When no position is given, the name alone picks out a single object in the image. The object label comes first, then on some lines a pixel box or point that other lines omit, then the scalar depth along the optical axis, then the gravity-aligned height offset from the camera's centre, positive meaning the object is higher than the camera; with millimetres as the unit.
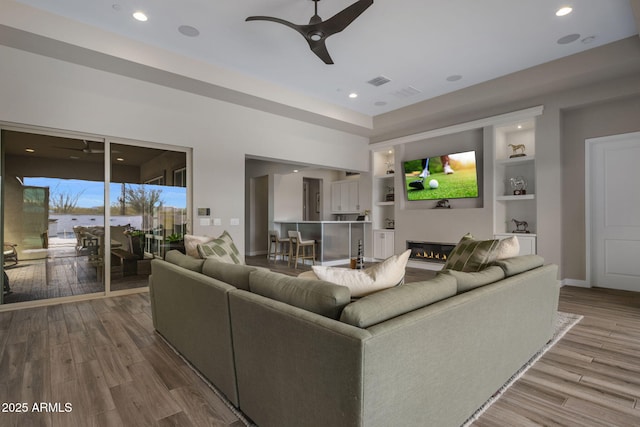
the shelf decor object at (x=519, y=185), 5594 +558
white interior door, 4652 +70
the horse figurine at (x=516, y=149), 5594 +1213
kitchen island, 7323 -493
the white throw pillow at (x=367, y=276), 1599 -310
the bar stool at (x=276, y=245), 7953 -746
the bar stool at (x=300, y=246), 7021 -676
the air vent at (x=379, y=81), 5105 +2243
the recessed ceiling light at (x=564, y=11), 3392 +2235
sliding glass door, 3840 +67
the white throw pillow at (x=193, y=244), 2998 -261
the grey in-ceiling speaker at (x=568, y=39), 3947 +2251
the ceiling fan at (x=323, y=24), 2879 +1897
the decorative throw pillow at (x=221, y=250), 2822 -316
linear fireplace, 6565 -744
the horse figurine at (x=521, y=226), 5613 -186
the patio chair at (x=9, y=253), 3762 -416
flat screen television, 6121 +815
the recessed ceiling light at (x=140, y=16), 3468 +2253
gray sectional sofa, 1143 -577
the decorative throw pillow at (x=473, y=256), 2580 -340
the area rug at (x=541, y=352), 1789 -1112
